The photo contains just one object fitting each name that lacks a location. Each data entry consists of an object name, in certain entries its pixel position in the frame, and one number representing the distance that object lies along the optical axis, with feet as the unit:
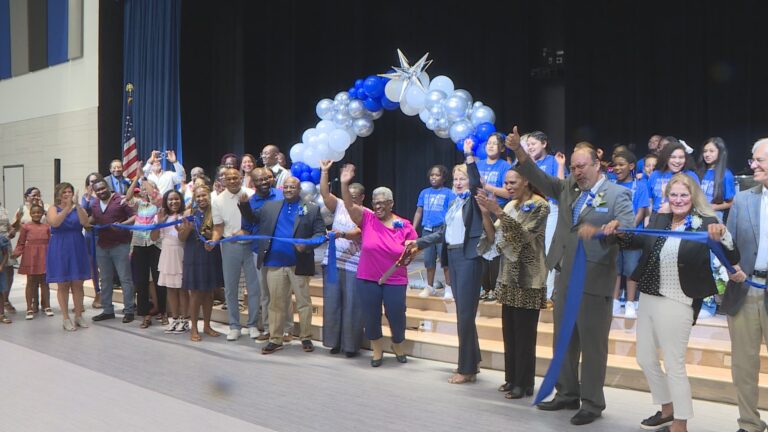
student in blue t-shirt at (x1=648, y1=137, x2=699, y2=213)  18.62
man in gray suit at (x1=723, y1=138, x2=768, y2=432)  11.94
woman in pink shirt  18.08
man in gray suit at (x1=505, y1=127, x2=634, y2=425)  12.93
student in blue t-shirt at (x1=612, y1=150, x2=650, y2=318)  19.07
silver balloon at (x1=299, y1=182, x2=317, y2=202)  26.27
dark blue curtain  39.34
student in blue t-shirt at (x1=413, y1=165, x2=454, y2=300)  23.00
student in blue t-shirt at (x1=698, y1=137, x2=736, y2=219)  19.35
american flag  35.88
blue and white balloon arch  24.71
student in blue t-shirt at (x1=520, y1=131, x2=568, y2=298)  19.39
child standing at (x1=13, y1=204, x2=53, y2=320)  25.89
